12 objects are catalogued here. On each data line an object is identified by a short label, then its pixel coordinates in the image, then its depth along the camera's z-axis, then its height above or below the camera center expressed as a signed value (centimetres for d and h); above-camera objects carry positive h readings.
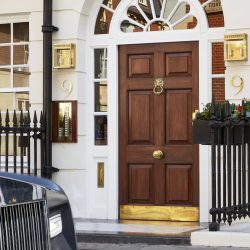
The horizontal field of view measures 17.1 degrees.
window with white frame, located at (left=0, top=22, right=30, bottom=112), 1252 +100
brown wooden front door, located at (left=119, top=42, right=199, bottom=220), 1146 +0
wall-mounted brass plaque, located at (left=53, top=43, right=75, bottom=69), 1187 +108
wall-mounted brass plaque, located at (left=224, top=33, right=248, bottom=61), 1085 +110
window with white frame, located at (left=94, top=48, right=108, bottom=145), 1202 +51
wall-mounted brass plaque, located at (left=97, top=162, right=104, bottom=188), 1196 -63
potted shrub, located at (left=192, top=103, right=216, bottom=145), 968 +3
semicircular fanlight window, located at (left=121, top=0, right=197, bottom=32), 1166 +164
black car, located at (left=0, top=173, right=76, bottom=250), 509 -54
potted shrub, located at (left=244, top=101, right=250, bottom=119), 962 +27
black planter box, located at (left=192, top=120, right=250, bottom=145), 956 -4
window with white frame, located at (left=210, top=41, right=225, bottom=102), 1130 +82
